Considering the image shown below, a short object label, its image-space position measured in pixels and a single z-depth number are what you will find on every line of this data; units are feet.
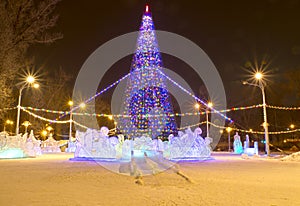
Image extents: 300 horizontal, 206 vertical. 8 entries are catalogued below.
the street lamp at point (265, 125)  59.00
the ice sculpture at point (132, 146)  51.01
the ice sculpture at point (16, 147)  55.48
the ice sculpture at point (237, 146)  85.36
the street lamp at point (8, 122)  116.50
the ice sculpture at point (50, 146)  94.63
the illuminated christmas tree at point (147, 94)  83.55
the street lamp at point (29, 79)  58.81
